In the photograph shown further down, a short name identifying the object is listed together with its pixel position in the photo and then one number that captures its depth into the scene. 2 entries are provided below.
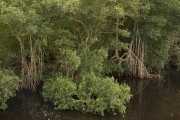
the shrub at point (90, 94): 16.92
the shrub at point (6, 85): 15.99
